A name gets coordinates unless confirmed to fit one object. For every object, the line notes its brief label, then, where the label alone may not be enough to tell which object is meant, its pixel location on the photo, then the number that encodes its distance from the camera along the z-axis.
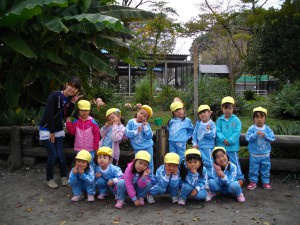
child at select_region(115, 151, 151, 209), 4.30
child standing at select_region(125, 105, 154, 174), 4.88
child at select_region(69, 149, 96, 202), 4.47
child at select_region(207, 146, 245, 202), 4.49
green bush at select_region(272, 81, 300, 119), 10.07
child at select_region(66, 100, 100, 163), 5.12
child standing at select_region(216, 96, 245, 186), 4.95
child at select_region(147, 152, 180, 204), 4.26
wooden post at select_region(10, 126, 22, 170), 6.29
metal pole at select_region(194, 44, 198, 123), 5.70
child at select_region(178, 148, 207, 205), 4.34
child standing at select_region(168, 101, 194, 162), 5.08
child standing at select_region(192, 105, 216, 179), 4.98
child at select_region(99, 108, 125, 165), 5.05
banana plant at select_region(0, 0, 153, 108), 6.15
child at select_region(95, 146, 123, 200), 4.54
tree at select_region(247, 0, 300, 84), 14.11
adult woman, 4.88
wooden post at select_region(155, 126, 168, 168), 5.25
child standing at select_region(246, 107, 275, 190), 4.88
